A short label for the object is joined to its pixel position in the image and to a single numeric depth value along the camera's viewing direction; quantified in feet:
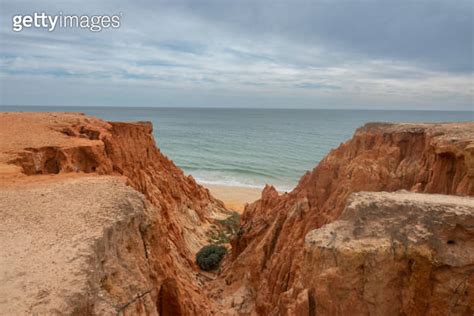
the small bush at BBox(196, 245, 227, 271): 75.10
